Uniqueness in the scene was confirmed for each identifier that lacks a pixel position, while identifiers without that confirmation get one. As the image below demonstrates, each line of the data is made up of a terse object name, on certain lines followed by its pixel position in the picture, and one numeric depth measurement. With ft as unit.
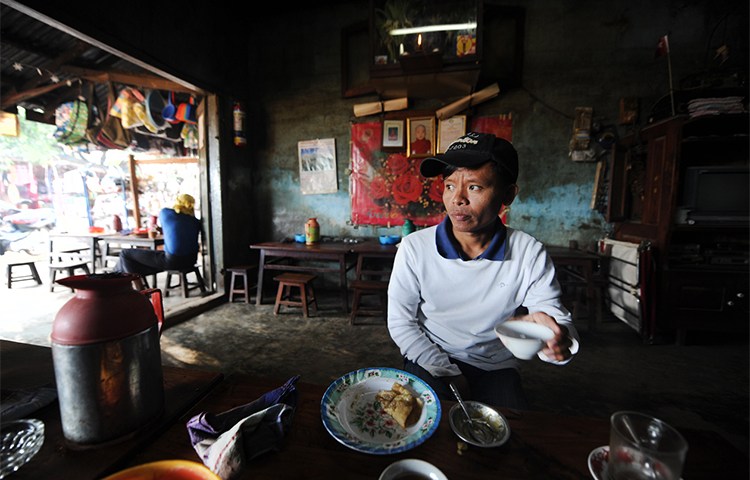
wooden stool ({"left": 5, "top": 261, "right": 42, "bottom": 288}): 18.01
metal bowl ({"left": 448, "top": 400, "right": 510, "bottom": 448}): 2.74
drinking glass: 2.14
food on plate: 3.01
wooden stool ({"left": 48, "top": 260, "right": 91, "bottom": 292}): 16.48
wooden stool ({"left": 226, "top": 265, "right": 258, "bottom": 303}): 15.61
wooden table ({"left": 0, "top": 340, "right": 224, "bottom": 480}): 2.41
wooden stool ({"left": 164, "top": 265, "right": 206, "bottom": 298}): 15.70
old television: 10.27
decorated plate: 2.72
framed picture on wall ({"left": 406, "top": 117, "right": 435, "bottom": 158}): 15.46
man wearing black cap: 4.65
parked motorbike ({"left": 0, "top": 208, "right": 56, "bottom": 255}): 24.58
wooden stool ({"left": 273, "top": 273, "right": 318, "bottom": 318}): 13.93
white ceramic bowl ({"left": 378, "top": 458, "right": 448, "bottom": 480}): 2.33
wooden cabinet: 10.44
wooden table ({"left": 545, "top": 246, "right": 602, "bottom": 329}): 11.96
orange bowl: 2.16
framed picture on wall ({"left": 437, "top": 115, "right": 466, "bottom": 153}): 15.03
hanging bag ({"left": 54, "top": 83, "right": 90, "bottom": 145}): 17.51
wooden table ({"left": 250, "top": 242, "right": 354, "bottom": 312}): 14.23
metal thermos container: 2.48
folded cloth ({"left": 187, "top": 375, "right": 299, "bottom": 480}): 2.33
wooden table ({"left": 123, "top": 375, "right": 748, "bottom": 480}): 2.47
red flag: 11.91
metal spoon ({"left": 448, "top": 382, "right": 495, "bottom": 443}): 2.83
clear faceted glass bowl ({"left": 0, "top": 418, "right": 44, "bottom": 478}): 2.38
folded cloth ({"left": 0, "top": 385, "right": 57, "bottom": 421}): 2.93
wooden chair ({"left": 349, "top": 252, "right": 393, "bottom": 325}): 13.14
